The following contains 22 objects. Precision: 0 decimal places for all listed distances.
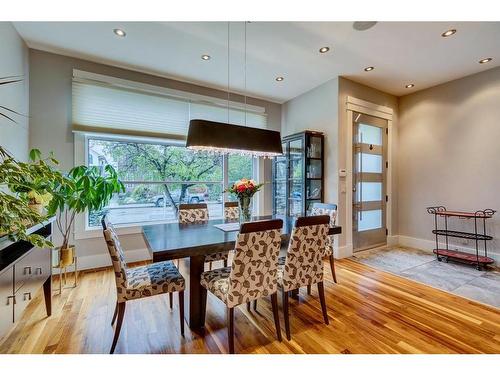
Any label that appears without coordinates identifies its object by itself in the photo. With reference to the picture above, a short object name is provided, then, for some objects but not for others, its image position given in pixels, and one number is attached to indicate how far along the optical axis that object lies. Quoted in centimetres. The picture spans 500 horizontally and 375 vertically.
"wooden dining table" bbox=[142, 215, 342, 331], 175
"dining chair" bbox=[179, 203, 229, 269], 307
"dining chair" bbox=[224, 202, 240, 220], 344
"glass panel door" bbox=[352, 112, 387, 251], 408
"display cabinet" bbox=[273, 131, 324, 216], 402
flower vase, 260
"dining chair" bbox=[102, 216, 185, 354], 171
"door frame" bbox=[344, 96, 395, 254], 389
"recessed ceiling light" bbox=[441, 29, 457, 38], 262
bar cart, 338
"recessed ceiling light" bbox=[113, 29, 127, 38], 264
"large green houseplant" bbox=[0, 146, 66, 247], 107
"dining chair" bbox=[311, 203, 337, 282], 290
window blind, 323
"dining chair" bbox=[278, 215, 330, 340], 190
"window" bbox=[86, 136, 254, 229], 357
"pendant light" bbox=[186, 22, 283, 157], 228
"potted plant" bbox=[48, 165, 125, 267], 265
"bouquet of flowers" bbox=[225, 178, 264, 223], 255
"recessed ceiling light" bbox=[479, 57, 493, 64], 319
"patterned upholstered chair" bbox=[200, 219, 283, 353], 163
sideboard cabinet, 150
